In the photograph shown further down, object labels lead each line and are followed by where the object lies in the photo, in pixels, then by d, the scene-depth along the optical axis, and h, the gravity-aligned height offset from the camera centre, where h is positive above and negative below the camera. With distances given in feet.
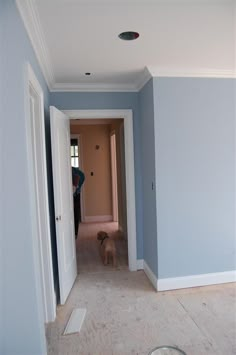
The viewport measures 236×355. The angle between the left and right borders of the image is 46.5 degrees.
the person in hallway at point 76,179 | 14.06 -1.08
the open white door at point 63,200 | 9.12 -1.50
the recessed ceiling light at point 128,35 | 6.75 +3.02
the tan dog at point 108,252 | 12.41 -4.28
